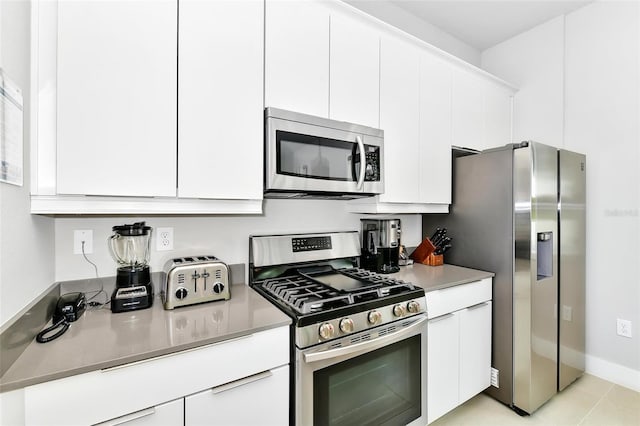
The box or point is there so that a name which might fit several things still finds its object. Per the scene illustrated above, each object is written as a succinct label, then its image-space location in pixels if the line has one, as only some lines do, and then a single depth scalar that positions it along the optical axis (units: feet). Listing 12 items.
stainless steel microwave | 4.96
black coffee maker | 6.91
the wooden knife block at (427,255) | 7.63
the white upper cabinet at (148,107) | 3.69
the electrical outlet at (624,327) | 7.45
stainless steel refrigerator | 6.36
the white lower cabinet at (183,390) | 2.93
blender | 4.37
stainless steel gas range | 4.17
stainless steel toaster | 4.49
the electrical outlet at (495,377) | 6.74
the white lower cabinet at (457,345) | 5.80
